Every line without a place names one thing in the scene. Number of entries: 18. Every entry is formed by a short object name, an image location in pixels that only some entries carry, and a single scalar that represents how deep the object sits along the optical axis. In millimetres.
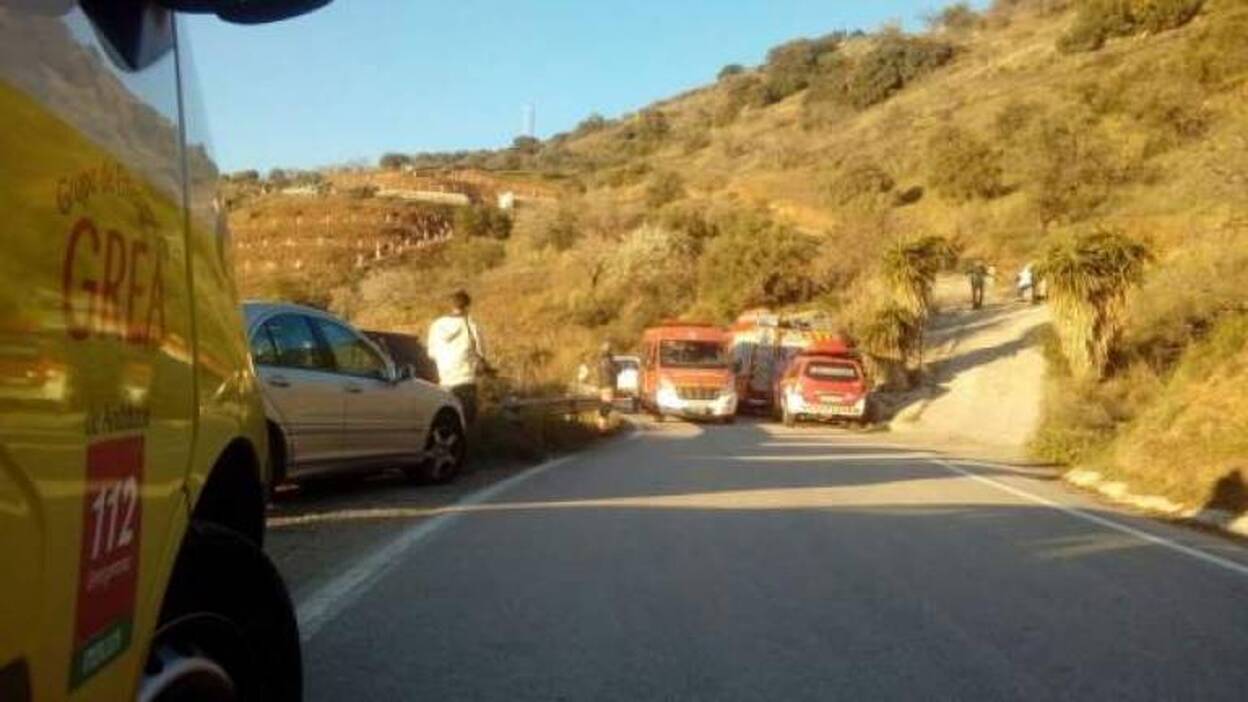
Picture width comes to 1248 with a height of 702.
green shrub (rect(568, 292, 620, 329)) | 59062
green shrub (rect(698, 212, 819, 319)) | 53719
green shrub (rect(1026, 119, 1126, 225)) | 54438
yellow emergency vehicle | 2322
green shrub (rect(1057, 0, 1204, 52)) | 75562
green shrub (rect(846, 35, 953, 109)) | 98312
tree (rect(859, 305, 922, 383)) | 38938
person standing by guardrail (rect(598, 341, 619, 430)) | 31891
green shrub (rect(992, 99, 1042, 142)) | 64938
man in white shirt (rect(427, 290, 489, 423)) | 15633
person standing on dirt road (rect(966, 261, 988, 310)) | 48531
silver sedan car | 10977
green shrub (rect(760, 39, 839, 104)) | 114000
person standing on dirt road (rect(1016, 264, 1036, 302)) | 47938
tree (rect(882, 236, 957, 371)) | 39094
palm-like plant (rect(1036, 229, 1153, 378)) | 29906
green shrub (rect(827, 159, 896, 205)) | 68625
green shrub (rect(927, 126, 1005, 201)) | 63125
